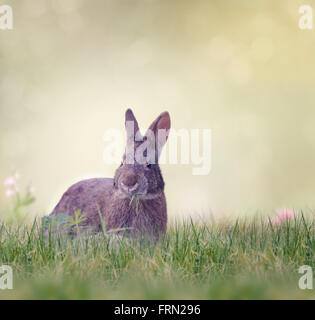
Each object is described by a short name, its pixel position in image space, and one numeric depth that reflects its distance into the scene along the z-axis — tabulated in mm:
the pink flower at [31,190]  5086
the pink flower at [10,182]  5172
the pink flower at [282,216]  4757
